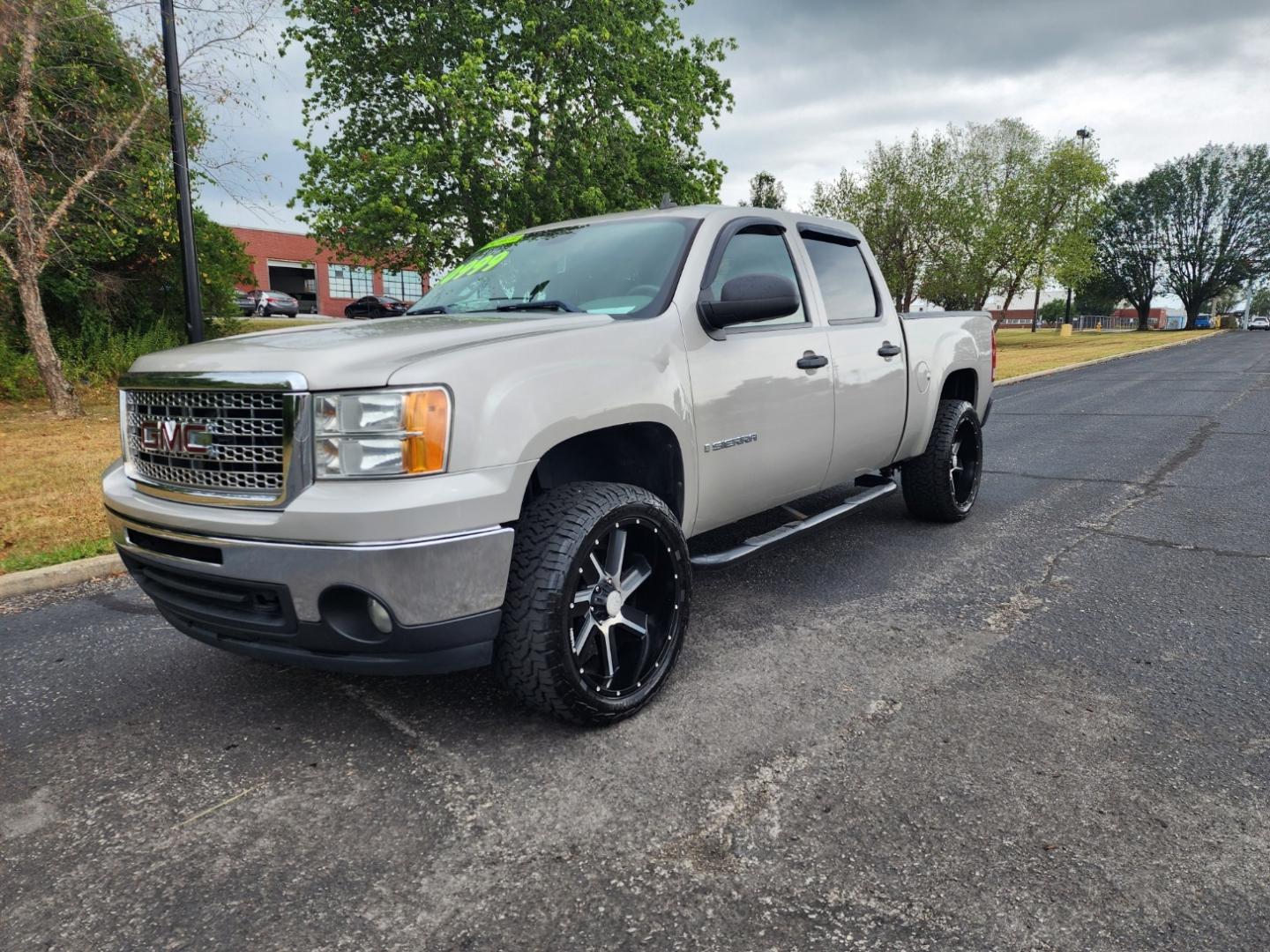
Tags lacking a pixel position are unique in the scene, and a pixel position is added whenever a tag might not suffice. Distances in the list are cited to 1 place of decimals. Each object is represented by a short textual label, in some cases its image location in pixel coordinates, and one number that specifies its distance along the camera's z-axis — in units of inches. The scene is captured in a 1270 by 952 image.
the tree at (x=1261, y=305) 5994.1
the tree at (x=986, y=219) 1610.5
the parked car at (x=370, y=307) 1636.9
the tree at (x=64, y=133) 417.7
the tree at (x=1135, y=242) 3002.0
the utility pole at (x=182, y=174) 370.6
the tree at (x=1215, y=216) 2832.2
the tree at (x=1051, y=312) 4096.0
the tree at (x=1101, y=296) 3112.7
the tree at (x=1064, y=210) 1686.8
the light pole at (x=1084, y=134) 1791.1
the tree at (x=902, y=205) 1593.3
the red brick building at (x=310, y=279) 1971.0
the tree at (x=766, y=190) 2903.8
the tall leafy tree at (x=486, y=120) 714.2
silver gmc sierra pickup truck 94.3
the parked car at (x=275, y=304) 1553.9
